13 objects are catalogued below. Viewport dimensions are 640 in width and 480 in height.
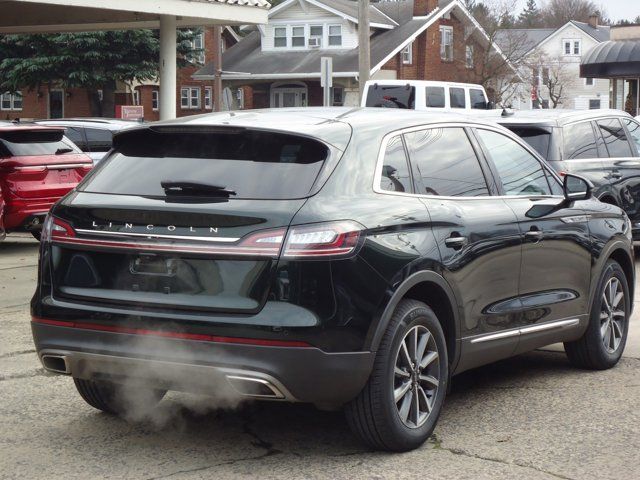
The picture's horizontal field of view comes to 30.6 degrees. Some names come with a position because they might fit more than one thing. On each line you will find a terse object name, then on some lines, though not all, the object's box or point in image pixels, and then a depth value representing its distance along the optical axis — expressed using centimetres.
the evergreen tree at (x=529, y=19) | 13412
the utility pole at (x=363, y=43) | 2453
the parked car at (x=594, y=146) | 1213
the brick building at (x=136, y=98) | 5981
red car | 1502
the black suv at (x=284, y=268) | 511
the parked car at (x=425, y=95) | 2714
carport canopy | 1923
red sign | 3266
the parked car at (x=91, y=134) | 1938
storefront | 4512
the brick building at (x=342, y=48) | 5609
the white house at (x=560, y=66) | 7375
